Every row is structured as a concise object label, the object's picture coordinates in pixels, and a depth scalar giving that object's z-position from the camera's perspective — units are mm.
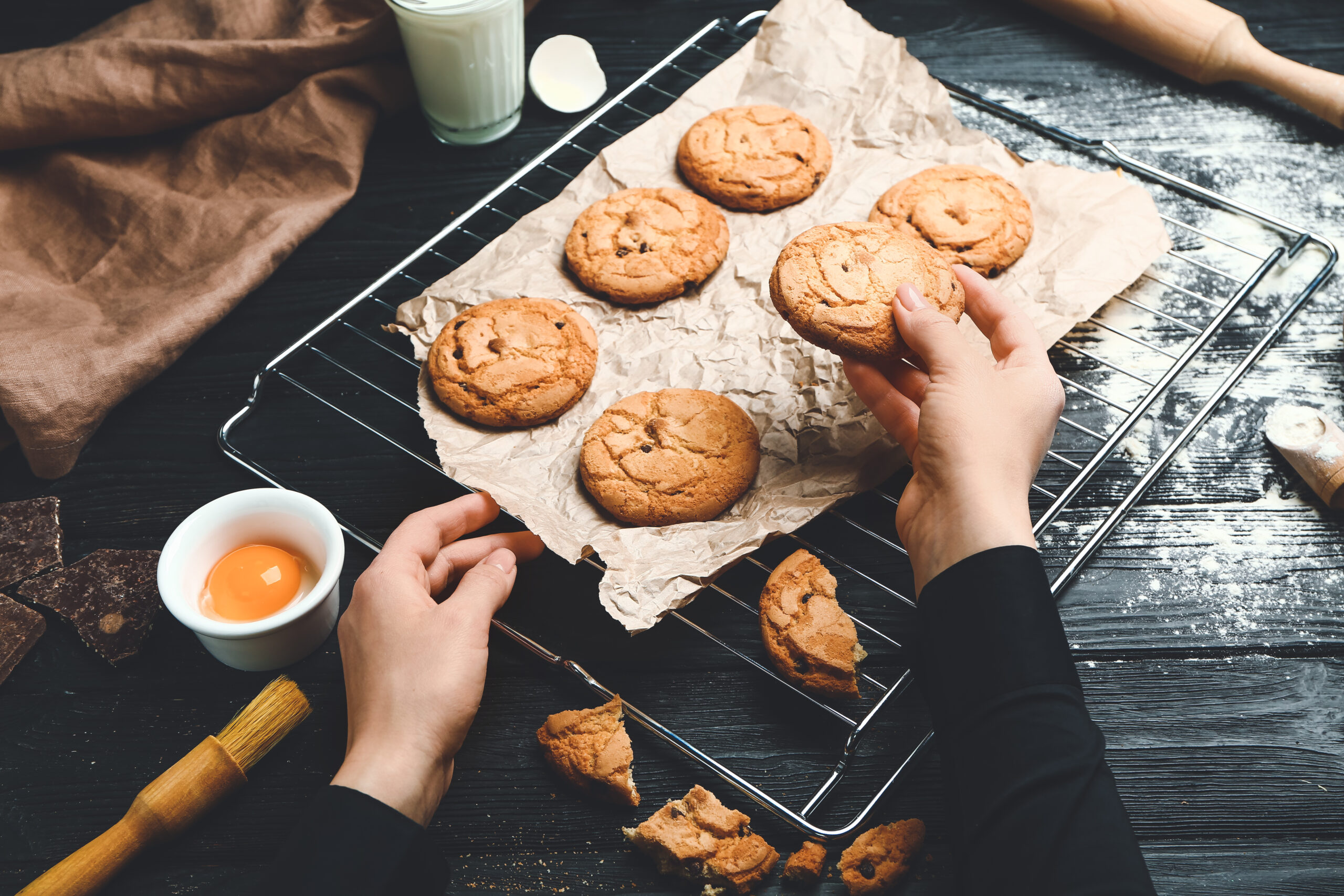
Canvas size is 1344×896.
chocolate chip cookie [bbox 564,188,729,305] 892
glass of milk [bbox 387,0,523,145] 900
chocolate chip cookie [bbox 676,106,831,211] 928
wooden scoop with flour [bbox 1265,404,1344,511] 851
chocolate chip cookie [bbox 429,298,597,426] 852
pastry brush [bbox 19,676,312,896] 754
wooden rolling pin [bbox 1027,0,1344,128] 968
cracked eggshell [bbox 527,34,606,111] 989
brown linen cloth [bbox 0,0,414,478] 875
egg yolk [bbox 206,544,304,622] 794
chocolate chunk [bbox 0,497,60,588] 836
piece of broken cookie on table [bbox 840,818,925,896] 768
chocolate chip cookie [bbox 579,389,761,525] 825
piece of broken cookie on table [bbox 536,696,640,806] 778
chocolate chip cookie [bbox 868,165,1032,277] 896
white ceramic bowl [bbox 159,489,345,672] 776
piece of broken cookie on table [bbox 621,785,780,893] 765
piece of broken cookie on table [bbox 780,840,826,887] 766
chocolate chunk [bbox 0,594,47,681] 811
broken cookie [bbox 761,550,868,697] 793
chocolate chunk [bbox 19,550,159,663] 818
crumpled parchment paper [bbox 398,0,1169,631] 820
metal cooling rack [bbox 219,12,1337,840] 834
